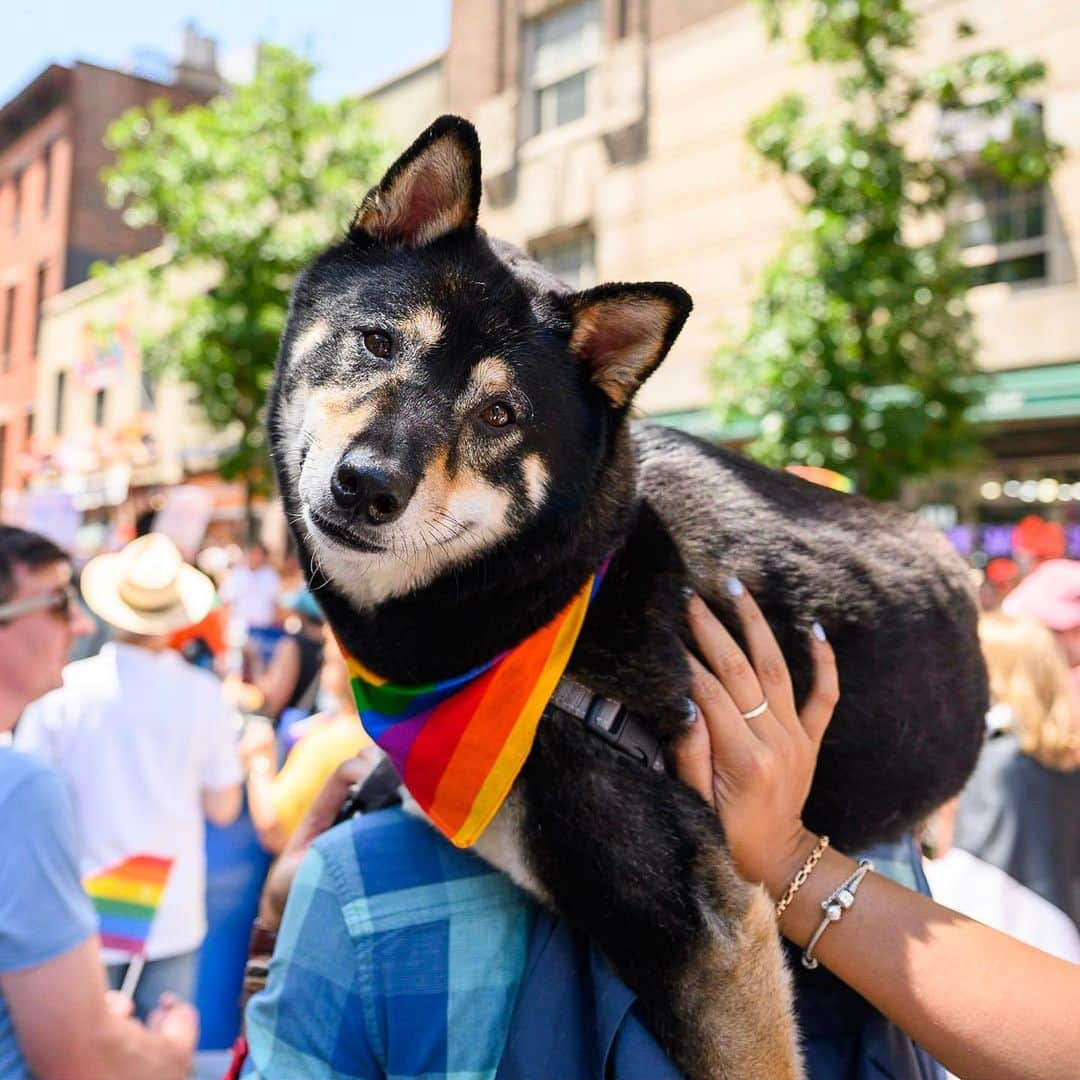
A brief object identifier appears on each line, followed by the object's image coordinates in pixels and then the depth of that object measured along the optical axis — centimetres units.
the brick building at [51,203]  2927
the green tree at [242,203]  1512
